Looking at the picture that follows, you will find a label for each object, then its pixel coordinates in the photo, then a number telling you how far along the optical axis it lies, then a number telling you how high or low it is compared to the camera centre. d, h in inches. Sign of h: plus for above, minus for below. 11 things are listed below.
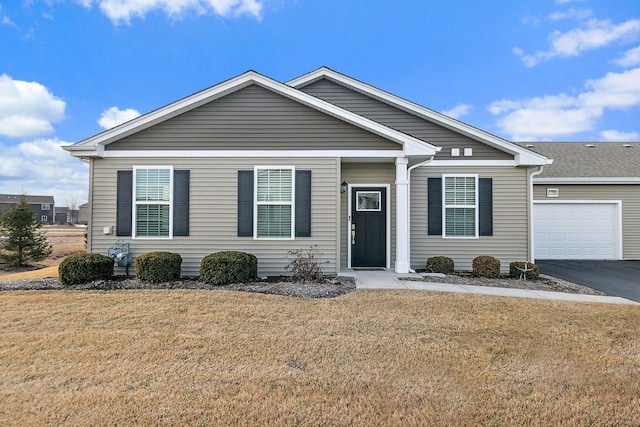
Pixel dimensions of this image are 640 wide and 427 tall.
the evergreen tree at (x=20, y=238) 553.9 -29.2
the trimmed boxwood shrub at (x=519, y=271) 342.3 -47.8
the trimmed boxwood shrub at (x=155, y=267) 293.1 -39.0
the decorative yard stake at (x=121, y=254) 317.7 -30.8
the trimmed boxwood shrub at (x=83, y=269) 281.6 -39.8
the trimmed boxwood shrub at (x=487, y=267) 341.1 -43.8
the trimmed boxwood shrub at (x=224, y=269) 283.6 -39.3
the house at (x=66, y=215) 3051.2 +41.1
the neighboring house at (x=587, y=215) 499.5 +10.0
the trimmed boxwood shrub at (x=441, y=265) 357.7 -44.0
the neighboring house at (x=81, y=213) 3136.3 +61.4
